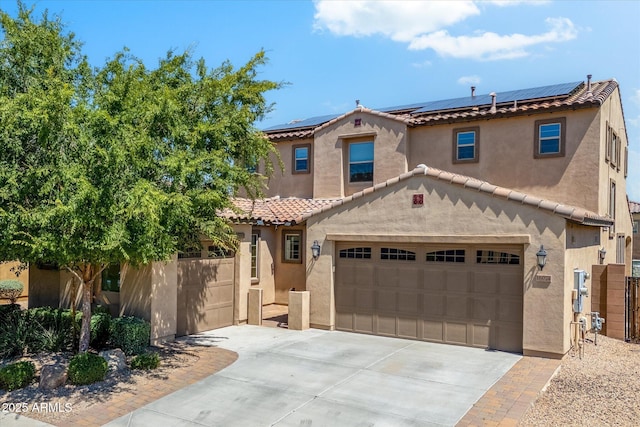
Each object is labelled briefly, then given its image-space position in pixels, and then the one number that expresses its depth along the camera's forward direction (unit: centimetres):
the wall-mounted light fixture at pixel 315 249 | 1516
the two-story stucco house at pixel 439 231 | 1225
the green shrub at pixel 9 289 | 2031
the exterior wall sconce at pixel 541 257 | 1170
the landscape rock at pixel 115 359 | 1047
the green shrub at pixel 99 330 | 1202
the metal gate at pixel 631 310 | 1400
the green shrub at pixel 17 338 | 1152
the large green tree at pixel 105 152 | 817
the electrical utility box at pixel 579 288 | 1223
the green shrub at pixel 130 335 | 1161
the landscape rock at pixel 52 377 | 928
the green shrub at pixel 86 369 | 950
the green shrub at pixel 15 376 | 922
